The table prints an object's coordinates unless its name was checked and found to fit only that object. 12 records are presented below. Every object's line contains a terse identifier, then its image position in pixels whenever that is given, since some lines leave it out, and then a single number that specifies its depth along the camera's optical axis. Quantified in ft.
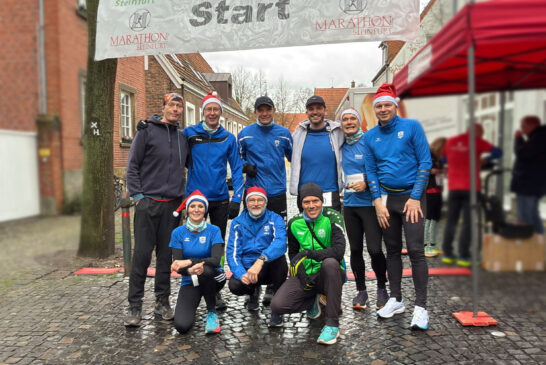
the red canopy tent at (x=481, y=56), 7.47
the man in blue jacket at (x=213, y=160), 14.07
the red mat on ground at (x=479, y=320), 11.55
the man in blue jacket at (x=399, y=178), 11.63
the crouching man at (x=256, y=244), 12.78
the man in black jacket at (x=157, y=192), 13.04
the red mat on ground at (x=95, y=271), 18.42
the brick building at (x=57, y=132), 30.91
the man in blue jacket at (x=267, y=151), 14.67
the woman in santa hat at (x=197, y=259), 12.30
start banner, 15.57
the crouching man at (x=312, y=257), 11.89
